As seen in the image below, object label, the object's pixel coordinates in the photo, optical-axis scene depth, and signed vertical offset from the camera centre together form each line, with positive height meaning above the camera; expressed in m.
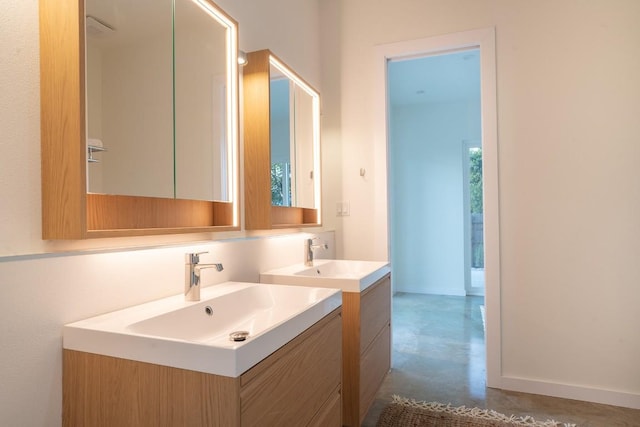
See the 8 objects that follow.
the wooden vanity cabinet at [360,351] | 1.70 -0.65
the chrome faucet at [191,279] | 1.21 -0.20
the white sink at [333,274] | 1.69 -0.30
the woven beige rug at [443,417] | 1.91 -1.07
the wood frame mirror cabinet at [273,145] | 1.79 +0.38
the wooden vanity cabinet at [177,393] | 0.78 -0.40
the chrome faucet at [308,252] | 2.09 -0.20
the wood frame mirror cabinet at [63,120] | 0.91 +0.24
